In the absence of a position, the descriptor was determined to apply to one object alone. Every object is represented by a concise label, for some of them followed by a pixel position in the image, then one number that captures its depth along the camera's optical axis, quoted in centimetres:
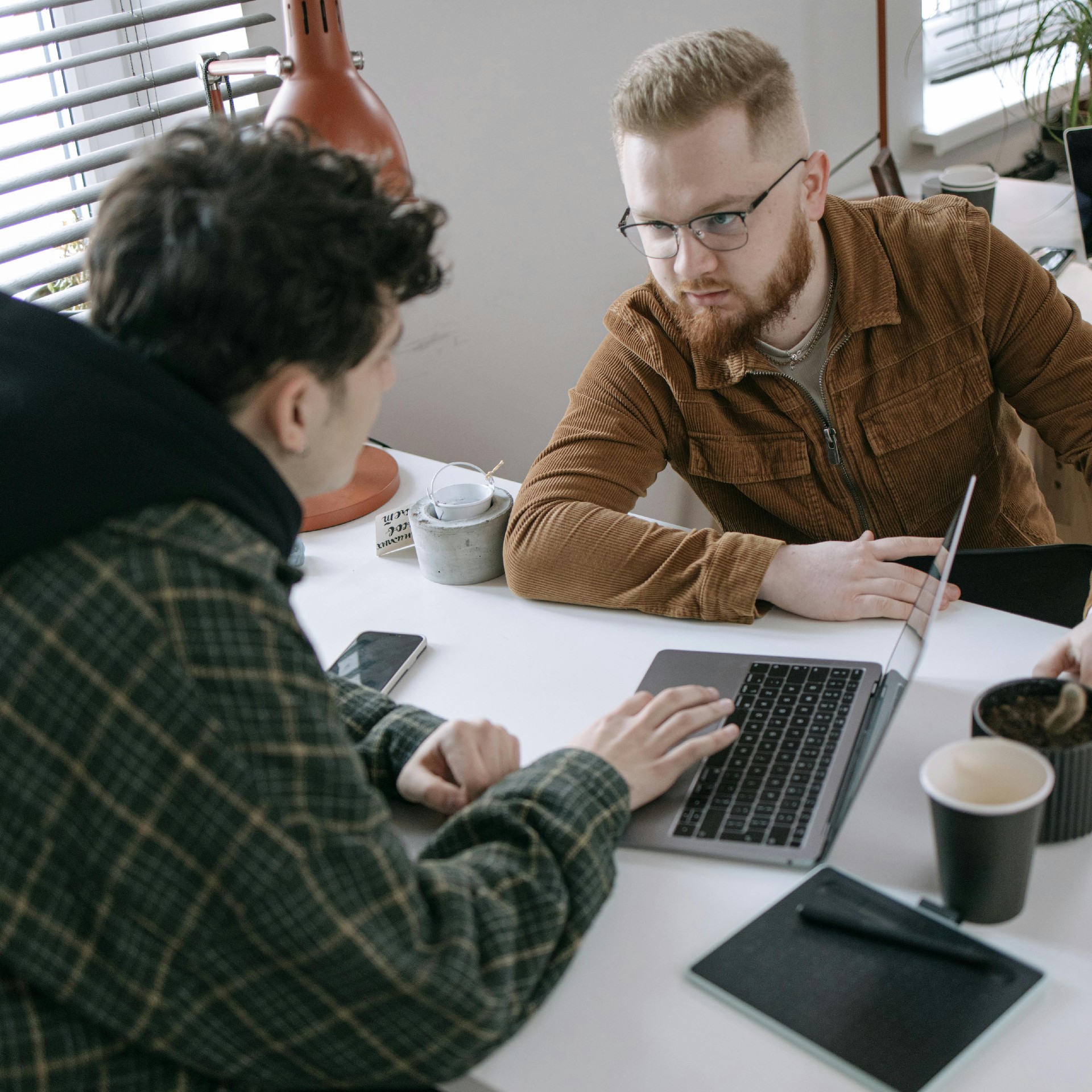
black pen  75
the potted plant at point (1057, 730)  81
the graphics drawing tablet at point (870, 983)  70
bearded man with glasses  132
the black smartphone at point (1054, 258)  207
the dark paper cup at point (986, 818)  75
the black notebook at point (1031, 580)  130
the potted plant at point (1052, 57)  258
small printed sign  145
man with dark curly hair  63
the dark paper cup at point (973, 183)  215
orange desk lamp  120
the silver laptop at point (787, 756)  90
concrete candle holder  136
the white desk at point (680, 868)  71
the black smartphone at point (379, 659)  118
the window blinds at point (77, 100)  160
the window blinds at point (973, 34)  296
